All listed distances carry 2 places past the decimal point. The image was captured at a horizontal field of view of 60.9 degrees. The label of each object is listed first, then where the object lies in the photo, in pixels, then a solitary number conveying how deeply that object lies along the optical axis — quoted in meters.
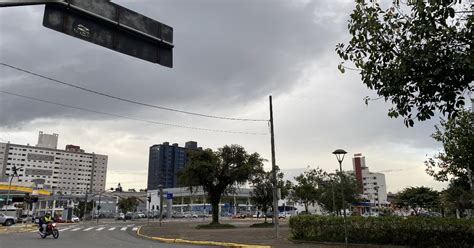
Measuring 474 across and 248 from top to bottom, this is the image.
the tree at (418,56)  7.48
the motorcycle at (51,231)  23.41
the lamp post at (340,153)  18.62
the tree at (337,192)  51.09
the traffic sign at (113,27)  7.54
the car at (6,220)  45.60
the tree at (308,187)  50.56
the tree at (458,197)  42.03
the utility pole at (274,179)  21.80
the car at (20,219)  59.17
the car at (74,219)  67.11
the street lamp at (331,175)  54.09
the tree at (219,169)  36.72
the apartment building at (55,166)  129.88
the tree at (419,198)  60.16
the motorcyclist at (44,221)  23.48
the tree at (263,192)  41.38
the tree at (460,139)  17.89
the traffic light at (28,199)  48.22
